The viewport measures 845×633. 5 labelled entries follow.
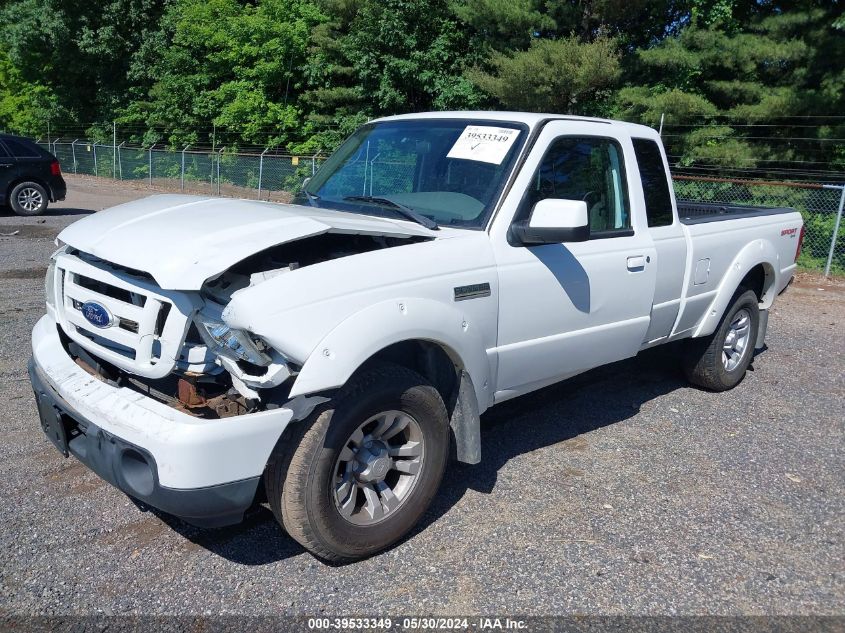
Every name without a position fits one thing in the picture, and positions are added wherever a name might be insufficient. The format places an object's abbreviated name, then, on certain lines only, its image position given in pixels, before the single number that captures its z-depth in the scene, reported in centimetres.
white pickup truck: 288
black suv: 1477
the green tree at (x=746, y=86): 1460
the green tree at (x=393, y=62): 2258
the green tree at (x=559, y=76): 1781
